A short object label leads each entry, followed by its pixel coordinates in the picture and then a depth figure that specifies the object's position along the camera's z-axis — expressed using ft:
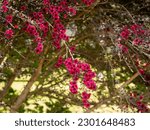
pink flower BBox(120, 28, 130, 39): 12.38
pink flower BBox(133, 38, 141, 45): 12.03
